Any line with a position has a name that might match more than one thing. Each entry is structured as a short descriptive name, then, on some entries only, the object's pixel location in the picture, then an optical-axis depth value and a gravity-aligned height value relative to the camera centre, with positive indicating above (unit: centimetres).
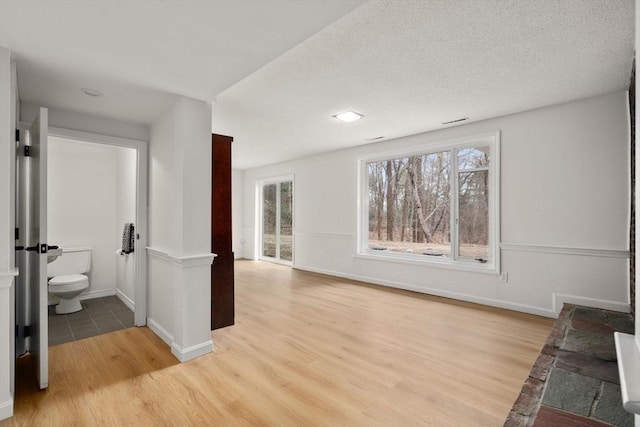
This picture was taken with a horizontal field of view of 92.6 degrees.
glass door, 723 -20
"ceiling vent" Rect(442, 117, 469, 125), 389 +121
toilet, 350 -78
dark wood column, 312 -19
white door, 205 -20
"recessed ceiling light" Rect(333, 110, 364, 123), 367 +120
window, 410 +14
